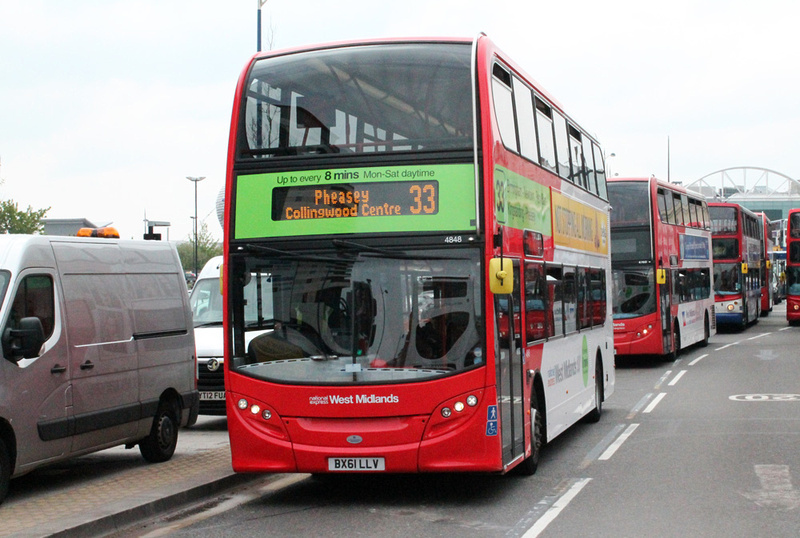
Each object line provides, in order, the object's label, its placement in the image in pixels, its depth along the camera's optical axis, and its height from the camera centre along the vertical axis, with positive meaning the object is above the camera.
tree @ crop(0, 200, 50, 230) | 61.09 +5.66
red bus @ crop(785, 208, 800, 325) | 40.12 +1.37
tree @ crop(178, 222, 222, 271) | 83.62 +5.31
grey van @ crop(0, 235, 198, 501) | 9.52 -0.30
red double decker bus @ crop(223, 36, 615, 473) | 8.91 +0.40
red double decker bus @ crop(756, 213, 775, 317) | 50.47 +1.59
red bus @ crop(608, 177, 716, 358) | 24.06 +0.88
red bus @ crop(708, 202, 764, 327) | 39.38 +1.49
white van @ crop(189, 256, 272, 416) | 14.80 -0.28
